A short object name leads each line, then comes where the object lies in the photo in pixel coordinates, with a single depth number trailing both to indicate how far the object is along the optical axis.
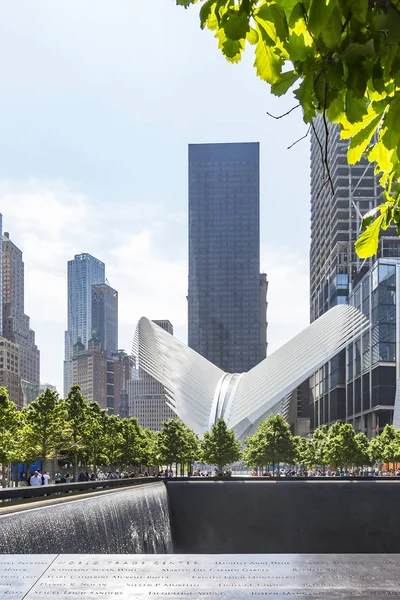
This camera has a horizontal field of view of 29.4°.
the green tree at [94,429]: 49.37
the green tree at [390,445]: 62.53
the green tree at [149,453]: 68.28
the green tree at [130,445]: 61.09
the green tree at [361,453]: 62.28
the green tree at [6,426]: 36.22
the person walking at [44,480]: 27.10
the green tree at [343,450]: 61.91
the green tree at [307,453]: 73.75
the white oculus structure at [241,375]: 77.94
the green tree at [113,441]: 56.00
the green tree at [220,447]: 66.81
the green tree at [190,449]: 69.50
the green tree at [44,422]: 42.59
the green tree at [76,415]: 47.22
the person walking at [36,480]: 26.15
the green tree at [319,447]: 67.75
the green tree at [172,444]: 68.25
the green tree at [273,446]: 62.91
